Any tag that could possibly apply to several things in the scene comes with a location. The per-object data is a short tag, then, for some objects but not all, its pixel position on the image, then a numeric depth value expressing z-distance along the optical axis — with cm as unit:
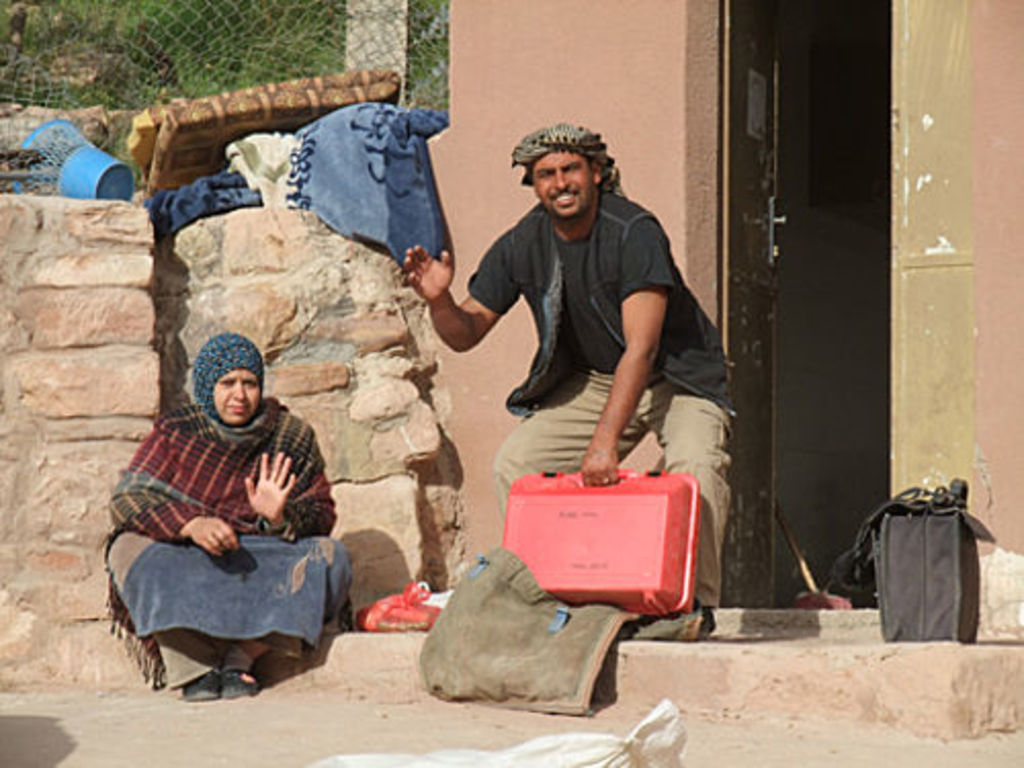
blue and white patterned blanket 1259
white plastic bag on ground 529
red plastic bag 1016
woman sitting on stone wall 958
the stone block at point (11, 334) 1131
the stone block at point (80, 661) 1056
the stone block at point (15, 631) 1069
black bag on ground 835
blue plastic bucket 1325
